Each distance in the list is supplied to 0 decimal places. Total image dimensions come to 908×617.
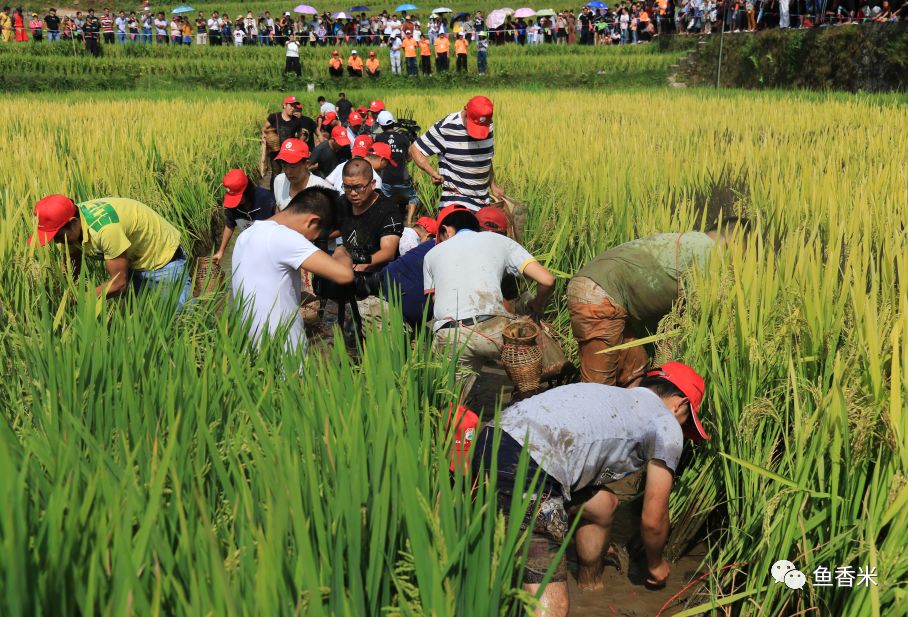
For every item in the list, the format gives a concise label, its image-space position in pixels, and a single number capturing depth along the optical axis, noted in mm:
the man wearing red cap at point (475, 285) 3617
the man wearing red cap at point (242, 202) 5719
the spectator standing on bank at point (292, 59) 26266
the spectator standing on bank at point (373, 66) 26547
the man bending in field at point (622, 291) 3635
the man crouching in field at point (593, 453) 2473
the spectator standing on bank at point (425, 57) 26984
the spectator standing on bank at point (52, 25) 30688
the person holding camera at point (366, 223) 5062
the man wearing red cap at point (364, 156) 6836
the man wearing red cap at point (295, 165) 5824
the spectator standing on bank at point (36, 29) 31062
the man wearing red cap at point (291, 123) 10742
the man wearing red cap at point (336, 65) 26375
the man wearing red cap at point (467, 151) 5328
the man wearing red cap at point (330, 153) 8820
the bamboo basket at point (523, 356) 3482
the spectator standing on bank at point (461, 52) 26781
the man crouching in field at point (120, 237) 3732
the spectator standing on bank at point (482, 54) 27062
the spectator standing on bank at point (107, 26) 31000
